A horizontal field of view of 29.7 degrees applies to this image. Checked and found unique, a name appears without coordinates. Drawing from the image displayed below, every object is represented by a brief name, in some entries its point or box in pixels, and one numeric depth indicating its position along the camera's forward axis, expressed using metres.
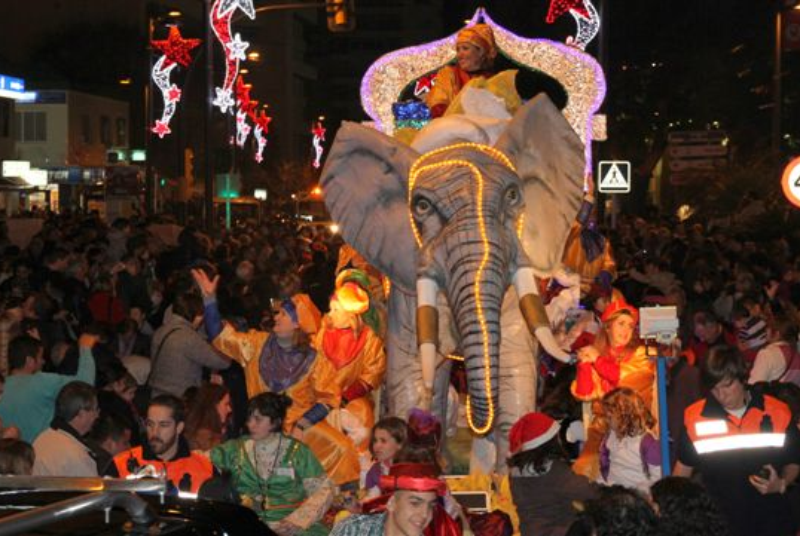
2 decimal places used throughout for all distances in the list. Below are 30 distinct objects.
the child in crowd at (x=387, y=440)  7.82
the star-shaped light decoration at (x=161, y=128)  37.81
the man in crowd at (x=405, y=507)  5.75
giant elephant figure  9.18
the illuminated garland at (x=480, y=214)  9.05
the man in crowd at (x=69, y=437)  7.78
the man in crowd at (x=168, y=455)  7.18
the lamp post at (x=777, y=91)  30.77
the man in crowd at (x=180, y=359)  11.20
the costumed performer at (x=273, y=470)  7.41
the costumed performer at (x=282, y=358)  9.71
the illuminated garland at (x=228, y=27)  28.08
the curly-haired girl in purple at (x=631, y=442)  8.34
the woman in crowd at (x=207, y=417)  8.02
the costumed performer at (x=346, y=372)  10.20
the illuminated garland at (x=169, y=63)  34.62
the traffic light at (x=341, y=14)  24.23
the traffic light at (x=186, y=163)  42.32
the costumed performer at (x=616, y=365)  10.27
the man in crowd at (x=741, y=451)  7.38
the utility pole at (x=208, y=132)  27.02
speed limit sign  13.34
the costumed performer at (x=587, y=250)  12.55
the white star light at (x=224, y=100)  35.62
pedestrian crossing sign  25.20
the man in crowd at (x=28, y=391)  9.31
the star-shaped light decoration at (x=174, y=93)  39.19
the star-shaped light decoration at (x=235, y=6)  27.68
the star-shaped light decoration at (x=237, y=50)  32.67
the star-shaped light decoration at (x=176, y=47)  34.53
